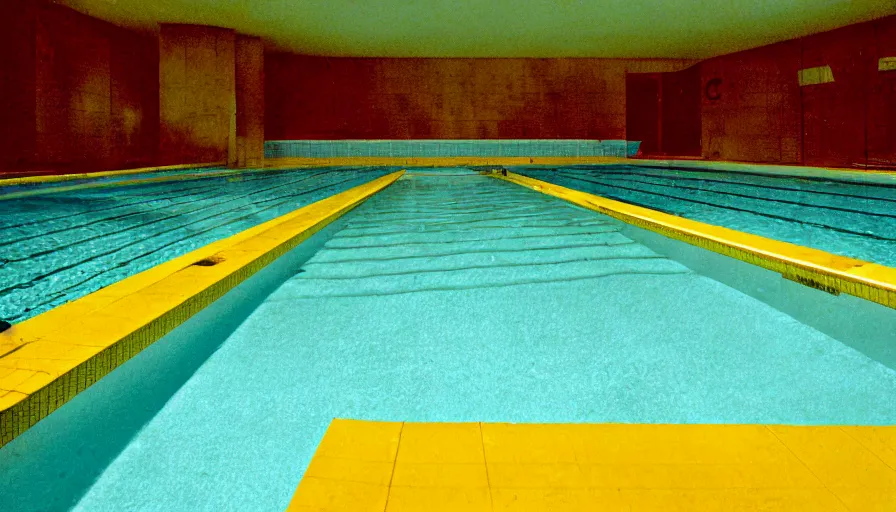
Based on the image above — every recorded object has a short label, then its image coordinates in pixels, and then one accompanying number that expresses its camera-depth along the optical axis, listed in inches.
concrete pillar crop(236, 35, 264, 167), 335.3
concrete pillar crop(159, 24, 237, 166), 315.0
